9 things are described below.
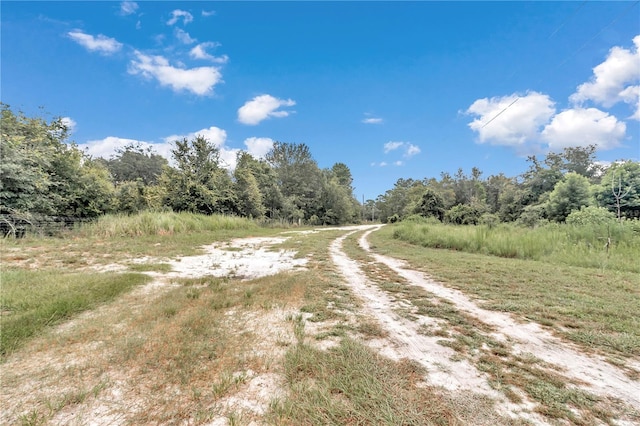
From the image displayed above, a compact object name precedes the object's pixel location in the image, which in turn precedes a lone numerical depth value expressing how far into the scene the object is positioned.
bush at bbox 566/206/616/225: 9.29
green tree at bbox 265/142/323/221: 37.59
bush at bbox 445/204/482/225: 22.69
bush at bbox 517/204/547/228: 16.67
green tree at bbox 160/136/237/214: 18.34
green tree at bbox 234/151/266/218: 23.33
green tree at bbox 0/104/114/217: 9.61
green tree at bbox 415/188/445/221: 25.92
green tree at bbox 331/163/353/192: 61.12
